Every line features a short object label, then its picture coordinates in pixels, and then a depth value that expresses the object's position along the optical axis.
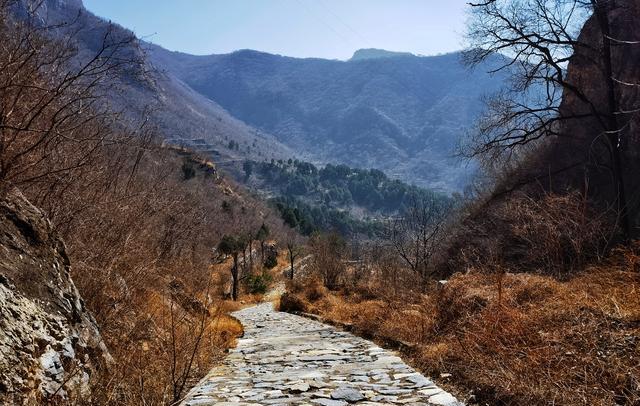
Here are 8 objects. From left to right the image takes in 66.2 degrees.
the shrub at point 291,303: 21.89
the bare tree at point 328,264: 27.05
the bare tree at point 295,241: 69.28
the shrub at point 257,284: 45.66
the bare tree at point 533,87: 15.22
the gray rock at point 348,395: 5.11
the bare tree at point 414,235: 19.85
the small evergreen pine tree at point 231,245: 48.25
